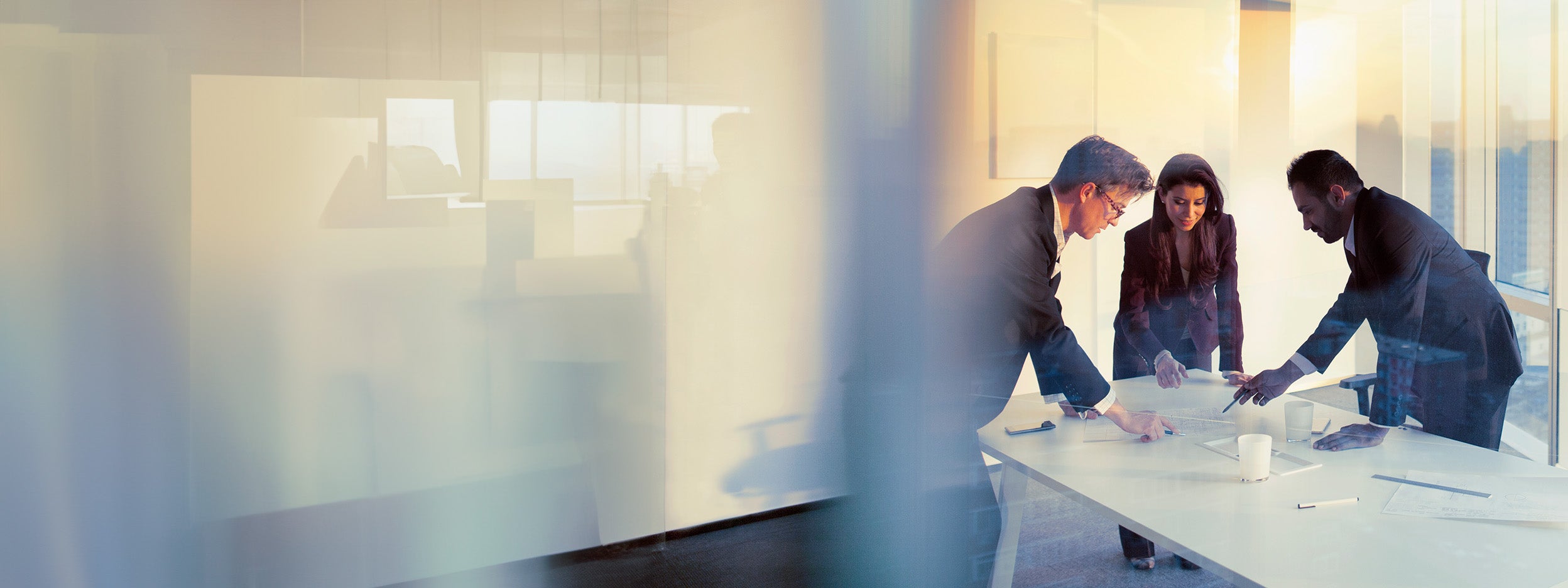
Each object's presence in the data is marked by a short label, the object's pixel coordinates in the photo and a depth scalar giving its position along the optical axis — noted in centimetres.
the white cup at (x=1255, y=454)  151
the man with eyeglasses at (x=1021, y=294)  188
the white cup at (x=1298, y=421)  167
